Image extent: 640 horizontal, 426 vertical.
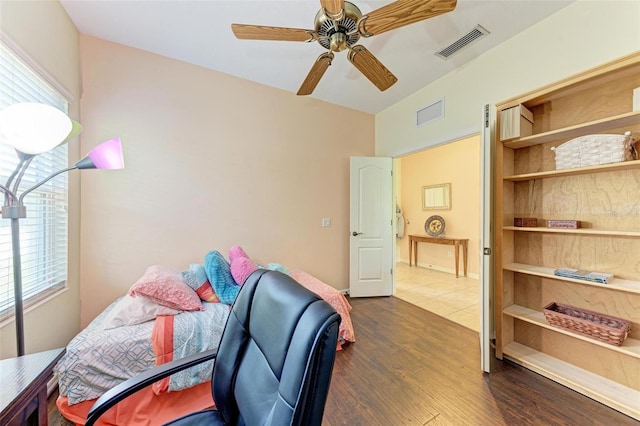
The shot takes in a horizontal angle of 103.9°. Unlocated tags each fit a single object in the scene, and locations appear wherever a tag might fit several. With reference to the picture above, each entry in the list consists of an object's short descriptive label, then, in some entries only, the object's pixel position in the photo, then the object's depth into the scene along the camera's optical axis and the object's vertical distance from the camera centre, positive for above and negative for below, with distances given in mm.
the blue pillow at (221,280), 2094 -559
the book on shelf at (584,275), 1658 -436
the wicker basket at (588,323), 1604 -767
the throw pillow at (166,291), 1804 -570
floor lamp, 983 +317
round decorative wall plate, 5359 -278
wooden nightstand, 637 -470
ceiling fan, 1375 +1149
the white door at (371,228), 3742 -223
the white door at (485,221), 1990 -65
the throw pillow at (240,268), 2133 -470
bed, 1481 -854
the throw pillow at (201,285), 2139 -610
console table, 4820 -577
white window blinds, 1432 +21
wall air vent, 2967 +1245
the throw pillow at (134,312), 1725 -698
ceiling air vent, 2201 +1601
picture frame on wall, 5293 +364
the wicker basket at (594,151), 1609 +426
